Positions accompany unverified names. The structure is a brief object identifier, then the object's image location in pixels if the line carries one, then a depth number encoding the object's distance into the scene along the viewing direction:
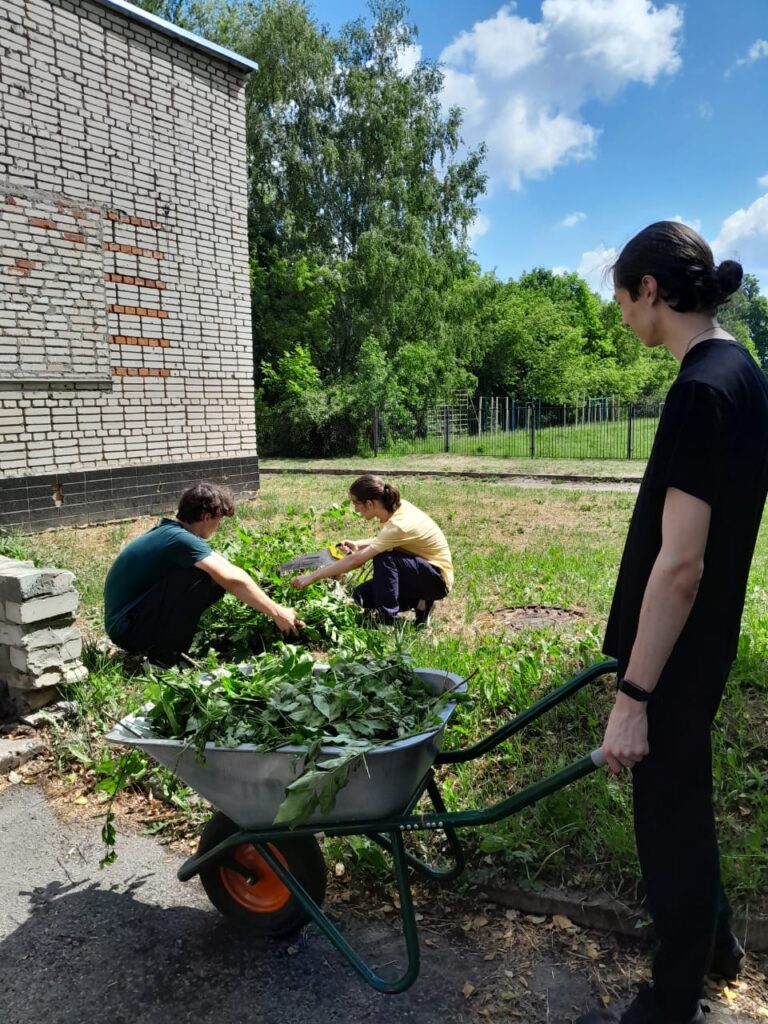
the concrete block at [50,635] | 4.07
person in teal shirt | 4.09
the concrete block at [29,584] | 4.01
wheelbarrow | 2.10
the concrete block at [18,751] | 3.85
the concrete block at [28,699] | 4.18
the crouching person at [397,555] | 5.27
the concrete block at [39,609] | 4.02
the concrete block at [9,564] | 4.23
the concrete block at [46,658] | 4.10
